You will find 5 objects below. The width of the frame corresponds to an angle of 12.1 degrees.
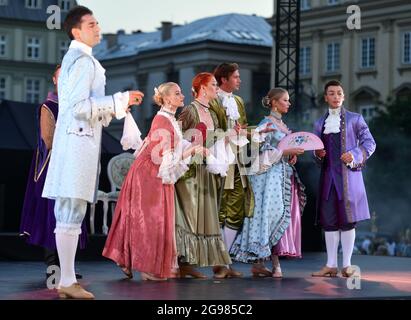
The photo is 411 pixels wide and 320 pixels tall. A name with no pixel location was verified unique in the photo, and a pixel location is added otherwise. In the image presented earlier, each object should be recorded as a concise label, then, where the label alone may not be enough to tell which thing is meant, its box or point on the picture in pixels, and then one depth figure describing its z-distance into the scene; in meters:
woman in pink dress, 15.28
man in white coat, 12.39
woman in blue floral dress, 16.83
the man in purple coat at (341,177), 17.11
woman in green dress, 16.02
